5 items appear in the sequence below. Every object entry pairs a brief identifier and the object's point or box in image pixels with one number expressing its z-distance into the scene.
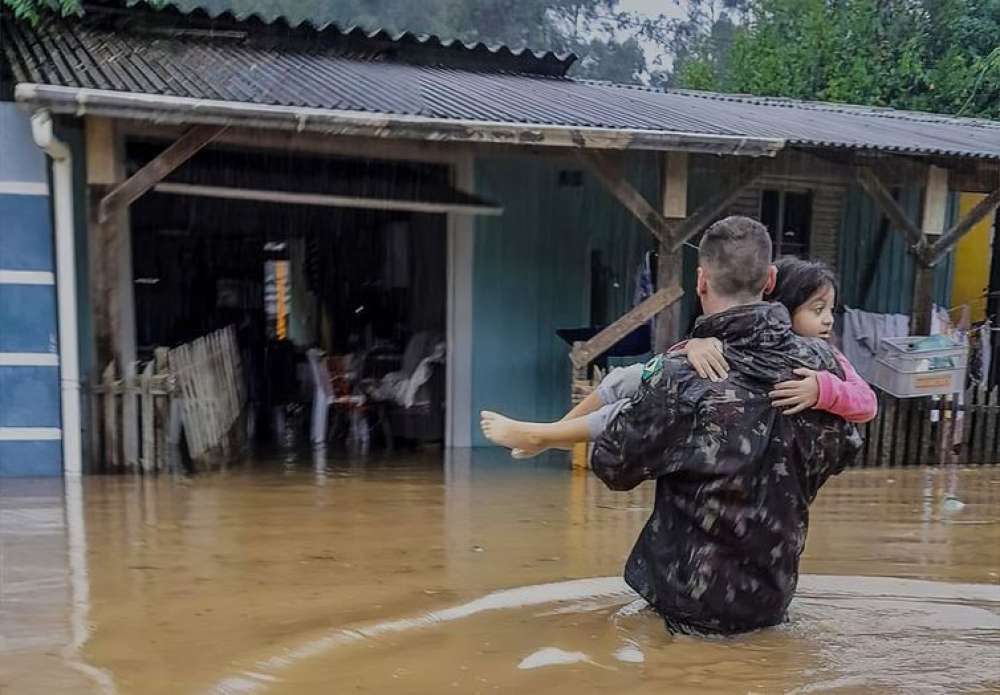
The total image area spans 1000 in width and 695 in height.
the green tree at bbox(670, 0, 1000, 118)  17.19
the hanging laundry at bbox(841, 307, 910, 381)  8.98
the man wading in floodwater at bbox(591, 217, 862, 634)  2.95
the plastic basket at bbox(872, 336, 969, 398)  8.23
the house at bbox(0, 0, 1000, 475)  6.39
